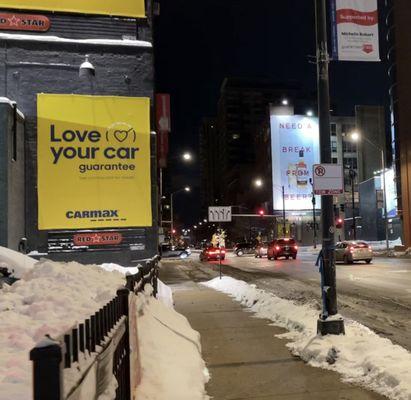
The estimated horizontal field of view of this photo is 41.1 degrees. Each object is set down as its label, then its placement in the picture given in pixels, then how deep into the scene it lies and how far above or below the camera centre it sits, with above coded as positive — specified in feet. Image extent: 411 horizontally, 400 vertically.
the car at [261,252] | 174.78 -7.78
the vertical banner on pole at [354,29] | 31.60 +11.39
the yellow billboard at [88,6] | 72.02 +30.11
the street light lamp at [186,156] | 113.79 +15.29
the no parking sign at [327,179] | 29.63 +2.53
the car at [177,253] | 195.14 -8.29
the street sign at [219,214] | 72.08 +1.95
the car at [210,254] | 163.12 -7.56
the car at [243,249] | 216.72 -8.52
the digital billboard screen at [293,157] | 329.11 +42.41
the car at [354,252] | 106.01 -5.28
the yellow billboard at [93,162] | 69.41 +9.09
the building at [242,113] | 551.18 +116.36
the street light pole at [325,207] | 28.02 +1.03
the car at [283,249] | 145.79 -5.85
